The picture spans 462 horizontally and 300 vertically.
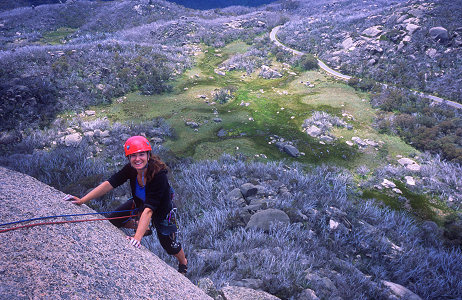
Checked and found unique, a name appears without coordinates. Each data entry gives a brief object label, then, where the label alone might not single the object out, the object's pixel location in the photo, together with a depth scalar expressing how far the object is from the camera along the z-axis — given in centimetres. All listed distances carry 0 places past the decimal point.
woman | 262
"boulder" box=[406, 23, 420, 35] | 1770
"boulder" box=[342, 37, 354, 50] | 1930
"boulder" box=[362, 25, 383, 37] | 1943
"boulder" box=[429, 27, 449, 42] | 1619
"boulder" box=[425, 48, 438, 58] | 1572
